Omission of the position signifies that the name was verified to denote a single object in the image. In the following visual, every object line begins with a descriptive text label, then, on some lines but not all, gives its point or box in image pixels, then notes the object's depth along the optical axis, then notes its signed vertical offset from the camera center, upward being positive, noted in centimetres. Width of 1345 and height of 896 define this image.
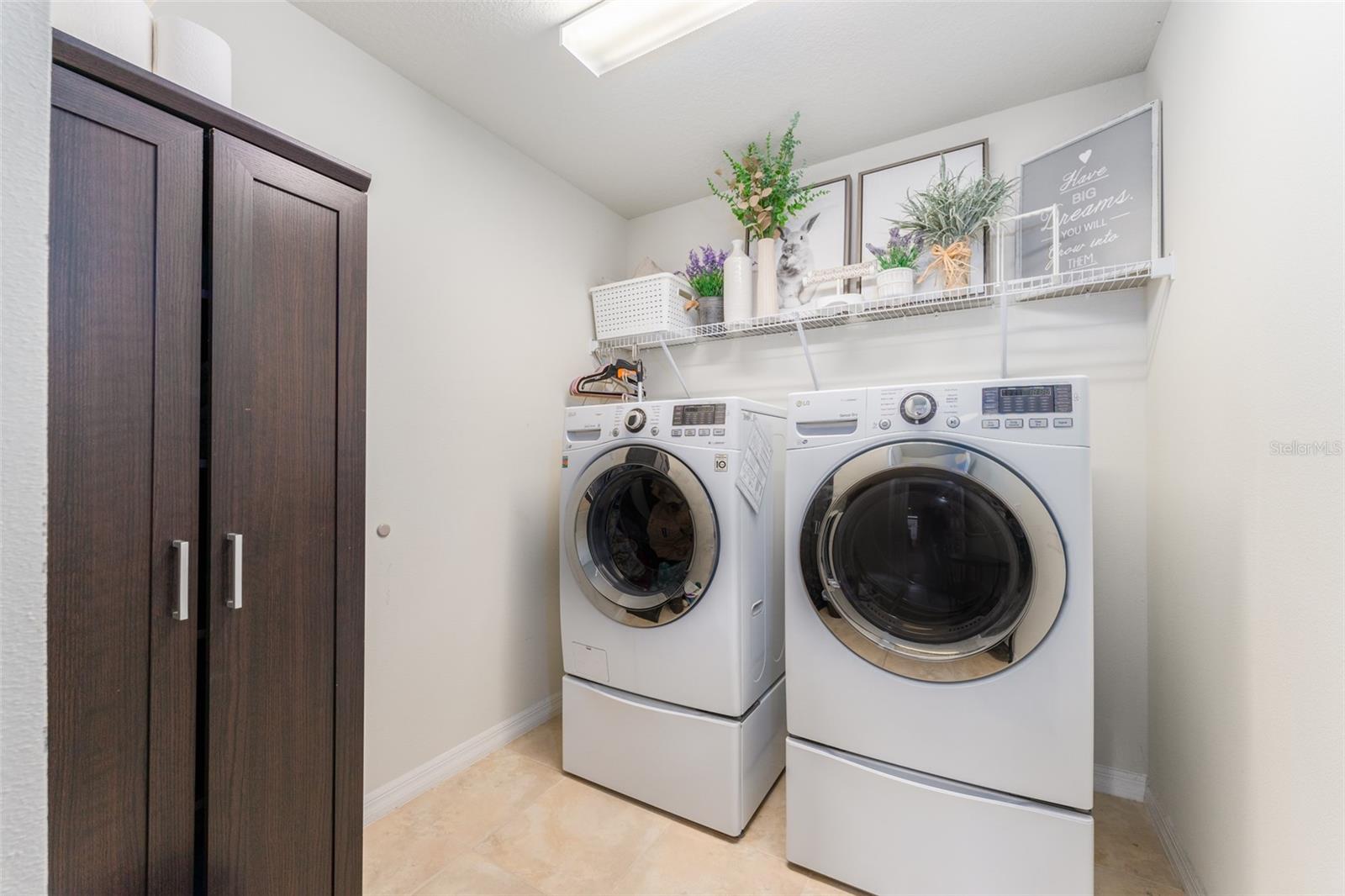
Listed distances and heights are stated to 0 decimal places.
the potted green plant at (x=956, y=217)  191 +87
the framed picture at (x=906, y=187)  202 +108
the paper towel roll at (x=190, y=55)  104 +78
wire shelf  168 +55
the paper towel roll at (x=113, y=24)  91 +76
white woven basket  239 +67
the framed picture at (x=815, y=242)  230 +93
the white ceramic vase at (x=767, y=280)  229 +74
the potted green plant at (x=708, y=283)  246 +78
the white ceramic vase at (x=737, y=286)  233 +72
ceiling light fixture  149 +125
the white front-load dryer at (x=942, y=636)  123 -46
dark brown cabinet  80 -10
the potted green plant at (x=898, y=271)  198 +68
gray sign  168 +85
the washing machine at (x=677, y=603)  163 -50
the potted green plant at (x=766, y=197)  218 +107
